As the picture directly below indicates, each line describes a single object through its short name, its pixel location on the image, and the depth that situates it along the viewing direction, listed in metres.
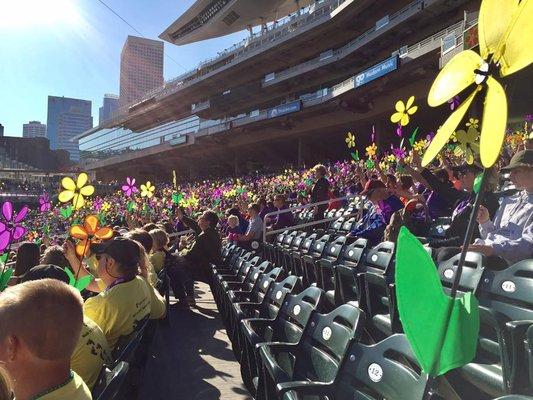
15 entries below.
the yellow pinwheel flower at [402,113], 3.56
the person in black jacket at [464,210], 4.06
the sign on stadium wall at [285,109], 29.81
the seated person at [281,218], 8.97
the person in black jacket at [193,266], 6.61
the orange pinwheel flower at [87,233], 4.23
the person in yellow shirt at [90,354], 2.29
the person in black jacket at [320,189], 8.41
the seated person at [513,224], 3.14
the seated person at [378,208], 5.35
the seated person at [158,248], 5.87
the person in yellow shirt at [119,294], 2.87
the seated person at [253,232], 7.72
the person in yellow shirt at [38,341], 1.49
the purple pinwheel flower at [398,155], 8.34
